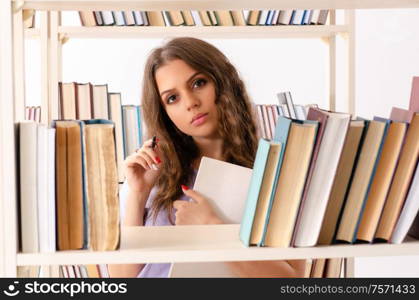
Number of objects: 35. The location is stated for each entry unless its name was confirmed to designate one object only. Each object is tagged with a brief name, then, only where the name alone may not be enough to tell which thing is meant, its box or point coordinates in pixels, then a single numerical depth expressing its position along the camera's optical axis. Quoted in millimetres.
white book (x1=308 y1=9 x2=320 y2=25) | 1965
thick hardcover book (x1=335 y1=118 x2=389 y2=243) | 919
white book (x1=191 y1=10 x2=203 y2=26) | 2090
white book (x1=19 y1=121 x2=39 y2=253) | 881
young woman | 1549
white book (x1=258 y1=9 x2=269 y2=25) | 2033
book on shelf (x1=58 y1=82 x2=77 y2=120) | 2090
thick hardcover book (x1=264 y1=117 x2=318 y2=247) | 887
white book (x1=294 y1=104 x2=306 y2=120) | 2357
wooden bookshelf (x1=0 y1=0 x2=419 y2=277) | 870
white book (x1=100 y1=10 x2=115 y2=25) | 2049
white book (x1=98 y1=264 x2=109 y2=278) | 2022
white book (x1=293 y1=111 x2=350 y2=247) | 889
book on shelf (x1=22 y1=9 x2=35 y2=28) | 950
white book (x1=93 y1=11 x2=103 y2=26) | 2045
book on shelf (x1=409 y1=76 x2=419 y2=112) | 1022
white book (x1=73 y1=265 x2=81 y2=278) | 2037
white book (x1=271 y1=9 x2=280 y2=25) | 2023
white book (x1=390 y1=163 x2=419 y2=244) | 939
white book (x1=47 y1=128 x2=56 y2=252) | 873
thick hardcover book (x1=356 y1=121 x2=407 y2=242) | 924
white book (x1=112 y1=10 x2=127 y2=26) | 2039
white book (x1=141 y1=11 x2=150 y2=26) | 2044
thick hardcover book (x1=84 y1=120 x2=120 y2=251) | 878
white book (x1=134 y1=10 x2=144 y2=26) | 2021
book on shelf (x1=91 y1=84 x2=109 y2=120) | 2166
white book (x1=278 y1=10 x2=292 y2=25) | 2008
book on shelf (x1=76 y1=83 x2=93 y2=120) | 2119
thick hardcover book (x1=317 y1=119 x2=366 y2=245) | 918
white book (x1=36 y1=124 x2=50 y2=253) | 881
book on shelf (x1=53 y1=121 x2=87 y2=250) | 886
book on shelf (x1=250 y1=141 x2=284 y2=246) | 890
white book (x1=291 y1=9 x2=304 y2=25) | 1982
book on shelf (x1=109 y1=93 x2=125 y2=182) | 2174
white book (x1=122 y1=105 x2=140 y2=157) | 2193
